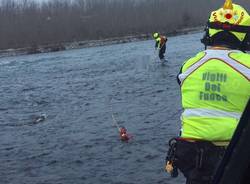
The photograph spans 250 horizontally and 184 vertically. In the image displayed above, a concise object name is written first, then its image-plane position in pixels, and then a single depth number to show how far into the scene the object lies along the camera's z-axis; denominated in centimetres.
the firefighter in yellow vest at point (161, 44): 2925
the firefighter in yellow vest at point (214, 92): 300
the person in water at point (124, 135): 1165
